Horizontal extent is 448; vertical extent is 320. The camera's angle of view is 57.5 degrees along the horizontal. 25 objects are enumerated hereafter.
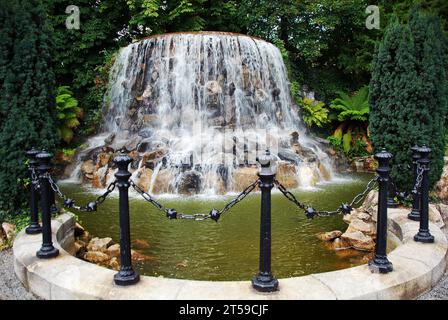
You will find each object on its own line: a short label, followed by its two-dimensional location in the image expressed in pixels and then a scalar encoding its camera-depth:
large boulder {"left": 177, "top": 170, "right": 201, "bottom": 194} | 9.48
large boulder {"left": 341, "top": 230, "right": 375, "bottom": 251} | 5.73
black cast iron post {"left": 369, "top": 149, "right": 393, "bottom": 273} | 3.84
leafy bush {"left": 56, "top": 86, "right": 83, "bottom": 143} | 13.26
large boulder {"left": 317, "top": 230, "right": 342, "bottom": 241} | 6.04
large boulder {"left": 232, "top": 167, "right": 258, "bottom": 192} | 9.67
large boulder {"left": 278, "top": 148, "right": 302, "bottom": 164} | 10.81
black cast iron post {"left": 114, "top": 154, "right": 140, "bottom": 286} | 3.57
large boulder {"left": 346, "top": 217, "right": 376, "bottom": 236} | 6.11
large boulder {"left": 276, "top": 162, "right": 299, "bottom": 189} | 10.08
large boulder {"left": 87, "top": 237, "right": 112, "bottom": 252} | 5.47
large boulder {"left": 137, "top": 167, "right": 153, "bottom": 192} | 9.76
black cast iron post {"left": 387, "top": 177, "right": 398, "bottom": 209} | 6.13
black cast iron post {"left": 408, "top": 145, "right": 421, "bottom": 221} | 5.38
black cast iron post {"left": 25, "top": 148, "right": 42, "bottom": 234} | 4.64
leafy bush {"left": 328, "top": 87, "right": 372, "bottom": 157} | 15.07
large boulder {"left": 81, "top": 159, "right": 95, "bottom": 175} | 10.87
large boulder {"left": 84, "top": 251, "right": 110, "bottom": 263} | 5.26
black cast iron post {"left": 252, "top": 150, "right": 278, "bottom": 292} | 3.45
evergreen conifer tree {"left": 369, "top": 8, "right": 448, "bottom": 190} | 6.22
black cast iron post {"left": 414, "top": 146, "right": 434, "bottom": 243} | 4.62
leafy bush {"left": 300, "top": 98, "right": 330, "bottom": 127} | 15.41
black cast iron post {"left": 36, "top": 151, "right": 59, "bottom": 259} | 4.13
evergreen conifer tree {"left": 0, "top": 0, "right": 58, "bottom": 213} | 5.38
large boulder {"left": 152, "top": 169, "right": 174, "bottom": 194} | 9.62
